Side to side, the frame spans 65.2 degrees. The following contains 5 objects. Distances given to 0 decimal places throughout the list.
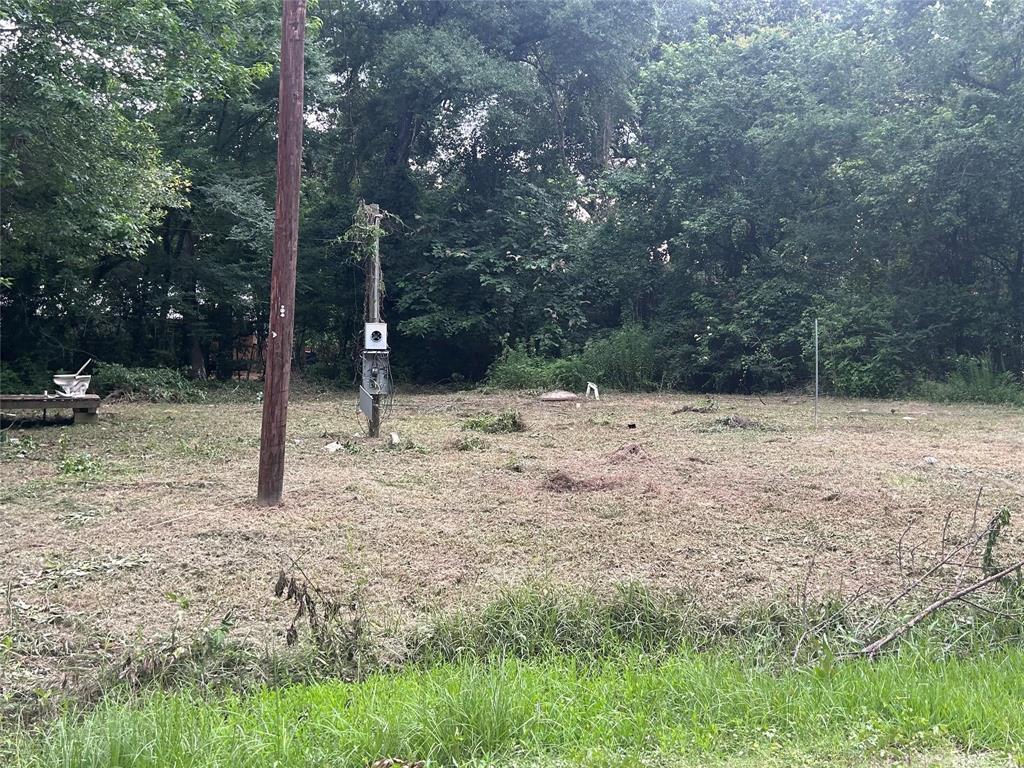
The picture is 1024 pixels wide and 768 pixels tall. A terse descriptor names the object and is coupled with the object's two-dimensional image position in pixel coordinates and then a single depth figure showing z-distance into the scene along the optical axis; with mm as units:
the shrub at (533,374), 17344
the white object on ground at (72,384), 11289
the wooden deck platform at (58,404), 10617
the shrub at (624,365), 17516
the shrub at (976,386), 13648
